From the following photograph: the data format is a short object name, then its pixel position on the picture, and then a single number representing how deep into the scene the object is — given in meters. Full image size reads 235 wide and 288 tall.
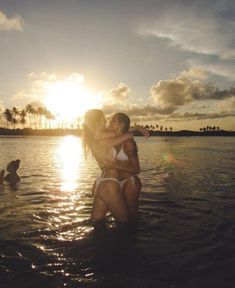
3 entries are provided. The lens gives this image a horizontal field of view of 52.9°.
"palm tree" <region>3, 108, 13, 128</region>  122.46
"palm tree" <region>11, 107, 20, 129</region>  123.08
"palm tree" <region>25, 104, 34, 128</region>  129.25
